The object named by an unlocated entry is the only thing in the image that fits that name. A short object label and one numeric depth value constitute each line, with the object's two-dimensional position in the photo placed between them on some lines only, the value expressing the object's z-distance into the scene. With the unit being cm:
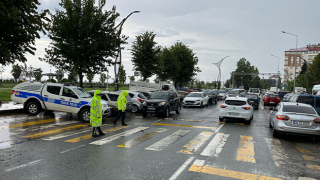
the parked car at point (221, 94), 4050
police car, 1259
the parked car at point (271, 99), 2905
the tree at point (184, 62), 4434
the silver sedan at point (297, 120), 862
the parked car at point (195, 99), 2277
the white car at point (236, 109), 1292
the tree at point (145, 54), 3177
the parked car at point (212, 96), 2855
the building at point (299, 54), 11478
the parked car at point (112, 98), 1536
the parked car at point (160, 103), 1507
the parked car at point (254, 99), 2427
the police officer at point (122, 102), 1130
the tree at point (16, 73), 6866
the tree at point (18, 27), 1080
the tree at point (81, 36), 1711
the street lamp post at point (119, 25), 1952
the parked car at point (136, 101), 1733
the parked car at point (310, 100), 1283
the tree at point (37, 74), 6630
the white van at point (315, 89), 2774
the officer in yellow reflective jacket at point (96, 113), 859
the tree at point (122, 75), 7405
